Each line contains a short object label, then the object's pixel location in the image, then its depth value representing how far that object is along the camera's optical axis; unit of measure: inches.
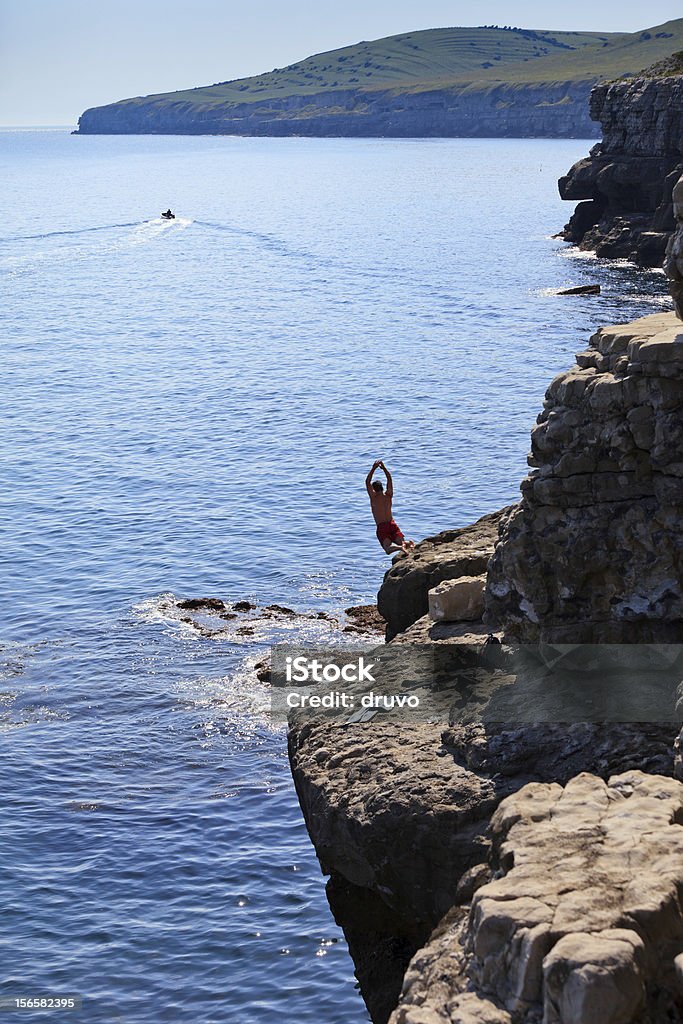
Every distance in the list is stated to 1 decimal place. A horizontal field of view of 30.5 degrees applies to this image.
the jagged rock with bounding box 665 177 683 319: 741.3
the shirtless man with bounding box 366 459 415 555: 1144.8
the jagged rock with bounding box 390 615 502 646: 850.6
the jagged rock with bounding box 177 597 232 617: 1259.2
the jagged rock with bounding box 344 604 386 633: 1165.7
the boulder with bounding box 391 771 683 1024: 423.8
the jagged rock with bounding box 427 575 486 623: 880.9
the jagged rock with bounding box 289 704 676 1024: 664.4
